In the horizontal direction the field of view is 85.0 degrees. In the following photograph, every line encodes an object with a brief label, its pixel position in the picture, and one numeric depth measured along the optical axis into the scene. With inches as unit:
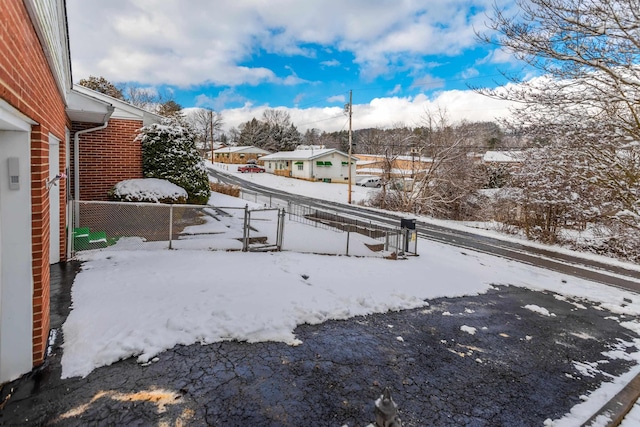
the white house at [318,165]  1829.5
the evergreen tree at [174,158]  435.5
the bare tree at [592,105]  336.8
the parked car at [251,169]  2063.2
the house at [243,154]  2751.0
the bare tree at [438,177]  970.7
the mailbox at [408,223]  447.5
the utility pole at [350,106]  1170.2
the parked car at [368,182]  1687.7
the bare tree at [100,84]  975.6
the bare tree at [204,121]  3140.0
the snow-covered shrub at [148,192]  368.2
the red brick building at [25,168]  99.5
